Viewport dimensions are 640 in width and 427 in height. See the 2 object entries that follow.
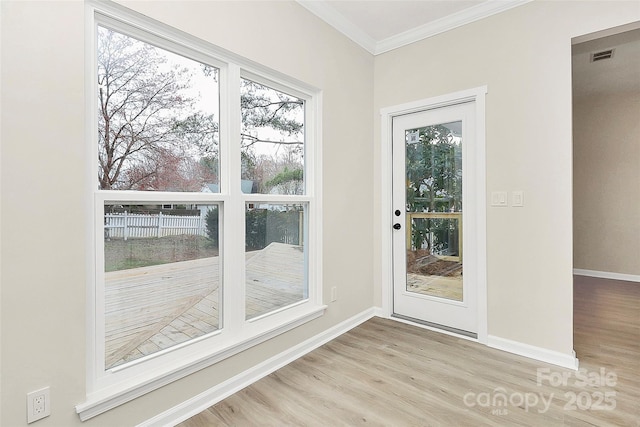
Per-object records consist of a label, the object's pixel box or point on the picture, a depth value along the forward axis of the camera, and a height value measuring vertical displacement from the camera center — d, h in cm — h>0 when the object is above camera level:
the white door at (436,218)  279 -6
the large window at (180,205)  157 +5
